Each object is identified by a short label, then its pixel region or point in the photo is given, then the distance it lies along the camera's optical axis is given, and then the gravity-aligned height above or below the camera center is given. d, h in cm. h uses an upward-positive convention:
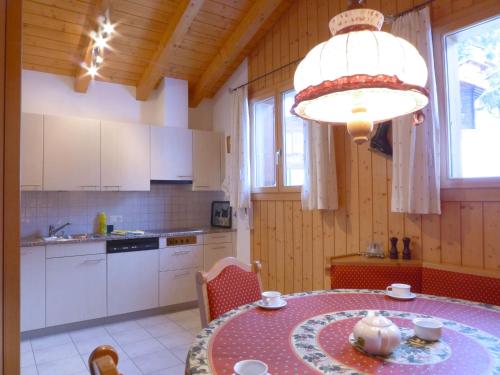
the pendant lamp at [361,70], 128 +49
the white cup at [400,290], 181 -47
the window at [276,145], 360 +60
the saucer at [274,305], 168 -51
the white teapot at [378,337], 116 -46
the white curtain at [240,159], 397 +48
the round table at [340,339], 111 -52
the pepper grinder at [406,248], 251 -36
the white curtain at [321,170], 302 +25
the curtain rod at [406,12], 244 +132
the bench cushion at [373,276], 239 -54
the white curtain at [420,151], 232 +32
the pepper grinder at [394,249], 255 -37
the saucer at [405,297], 179 -50
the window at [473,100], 224 +64
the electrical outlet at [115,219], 404 -18
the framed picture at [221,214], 446 -17
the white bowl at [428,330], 127 -48
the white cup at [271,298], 173 -48
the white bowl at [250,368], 103 -50
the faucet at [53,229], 359 -26
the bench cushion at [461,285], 198 -53
